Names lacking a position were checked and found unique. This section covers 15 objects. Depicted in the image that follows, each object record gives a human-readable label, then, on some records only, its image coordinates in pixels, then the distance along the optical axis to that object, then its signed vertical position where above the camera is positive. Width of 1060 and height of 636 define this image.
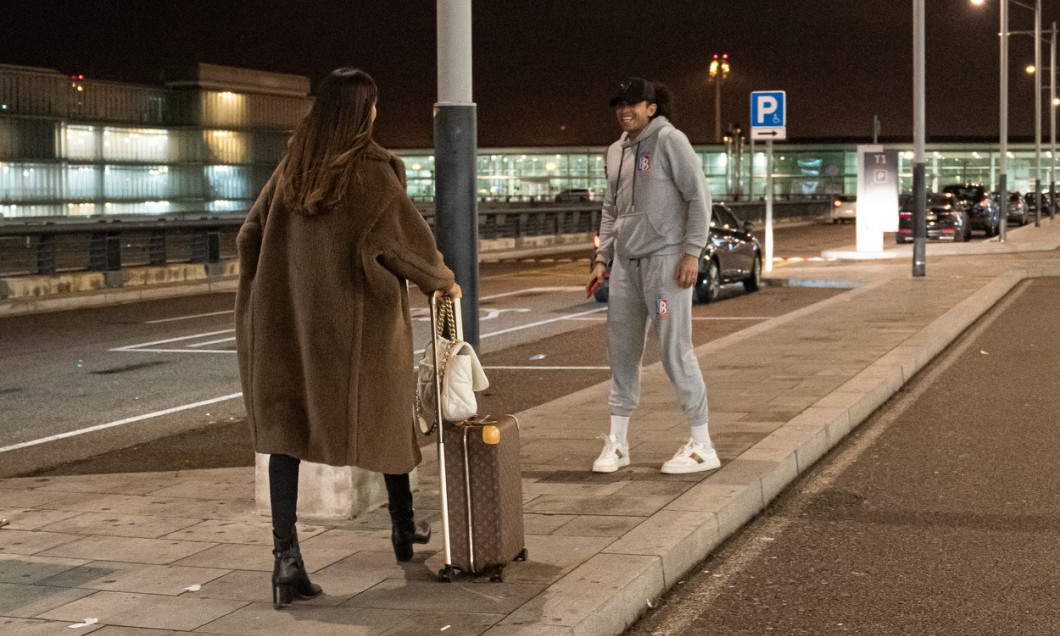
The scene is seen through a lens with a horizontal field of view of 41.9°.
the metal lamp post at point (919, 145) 22.27 +1.26
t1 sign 28.20 +0.55
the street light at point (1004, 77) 34.46 +3.67
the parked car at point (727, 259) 20.17 -0.53
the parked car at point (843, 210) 67.72 +0.61
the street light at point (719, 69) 55.22 +6.25
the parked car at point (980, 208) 46.19 +0.39
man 6.64 -0.12
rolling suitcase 4.97 -0.96
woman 4.76 -0.24
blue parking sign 24.55 +1.97
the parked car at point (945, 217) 39.88 +0.09
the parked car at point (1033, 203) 71.44 +0.82
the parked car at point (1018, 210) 60.09 +0.38
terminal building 62.54 +4.82
